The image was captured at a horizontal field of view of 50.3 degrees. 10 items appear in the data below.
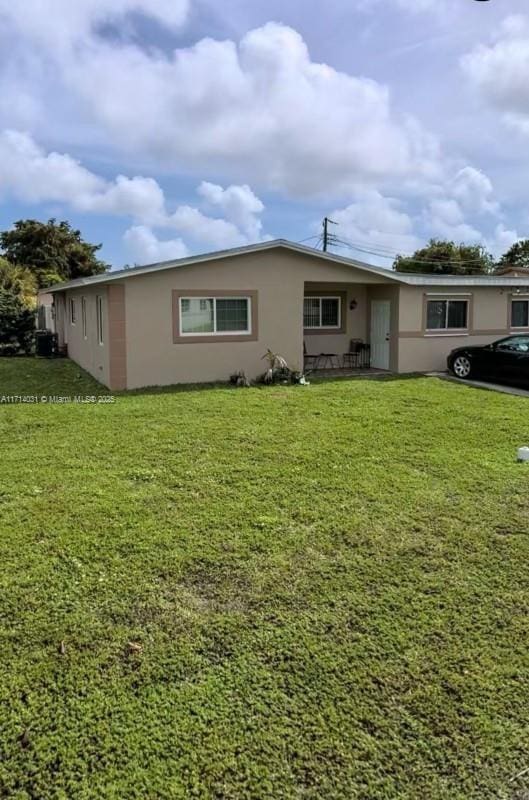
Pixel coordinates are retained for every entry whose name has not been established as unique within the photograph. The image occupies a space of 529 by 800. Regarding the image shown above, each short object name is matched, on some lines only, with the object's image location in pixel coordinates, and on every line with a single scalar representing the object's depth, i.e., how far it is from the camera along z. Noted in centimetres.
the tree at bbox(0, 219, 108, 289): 4031
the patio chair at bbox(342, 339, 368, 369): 1725
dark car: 1361
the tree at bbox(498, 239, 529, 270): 4762
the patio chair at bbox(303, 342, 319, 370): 1680
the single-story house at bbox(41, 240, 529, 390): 1284
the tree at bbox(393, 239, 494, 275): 4319
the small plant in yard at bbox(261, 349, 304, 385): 1377
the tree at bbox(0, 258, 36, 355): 2194
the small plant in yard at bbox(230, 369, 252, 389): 1339
